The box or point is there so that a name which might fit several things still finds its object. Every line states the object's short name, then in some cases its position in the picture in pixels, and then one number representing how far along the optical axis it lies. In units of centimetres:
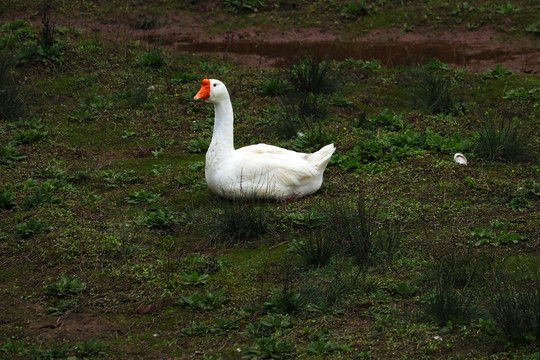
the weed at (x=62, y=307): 1066
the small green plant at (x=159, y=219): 1362
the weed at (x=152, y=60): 2261
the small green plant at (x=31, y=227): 1297
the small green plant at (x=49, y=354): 934
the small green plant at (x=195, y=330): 1002
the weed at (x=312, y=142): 1745
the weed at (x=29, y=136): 1789
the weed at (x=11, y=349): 937
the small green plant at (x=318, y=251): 1162
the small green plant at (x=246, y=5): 2969
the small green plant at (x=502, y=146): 1617
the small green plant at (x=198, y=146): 1805
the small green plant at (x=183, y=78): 2210
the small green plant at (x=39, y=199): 1418
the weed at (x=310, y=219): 1321
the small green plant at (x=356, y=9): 2864
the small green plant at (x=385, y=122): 1862
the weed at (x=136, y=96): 2050
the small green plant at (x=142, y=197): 1491
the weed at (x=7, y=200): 1418
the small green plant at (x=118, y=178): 1587
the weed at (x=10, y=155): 1667
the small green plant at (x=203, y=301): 1069
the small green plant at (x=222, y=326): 1000
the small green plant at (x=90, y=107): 1967
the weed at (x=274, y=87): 2097
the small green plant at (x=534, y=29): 2611
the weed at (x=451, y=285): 973
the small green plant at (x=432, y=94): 1958
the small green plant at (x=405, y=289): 1066
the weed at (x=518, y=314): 887
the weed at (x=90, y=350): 951
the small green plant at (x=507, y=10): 2725
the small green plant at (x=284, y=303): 1030
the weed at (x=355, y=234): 1172
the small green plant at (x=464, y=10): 2775
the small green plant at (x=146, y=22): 2852
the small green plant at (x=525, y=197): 1378
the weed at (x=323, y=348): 926
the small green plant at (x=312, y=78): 2044
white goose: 1437
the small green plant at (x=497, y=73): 2219
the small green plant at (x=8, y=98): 1905
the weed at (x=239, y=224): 1298
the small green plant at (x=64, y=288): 1114
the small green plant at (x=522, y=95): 2037
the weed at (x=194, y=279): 1137
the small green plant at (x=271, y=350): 923
